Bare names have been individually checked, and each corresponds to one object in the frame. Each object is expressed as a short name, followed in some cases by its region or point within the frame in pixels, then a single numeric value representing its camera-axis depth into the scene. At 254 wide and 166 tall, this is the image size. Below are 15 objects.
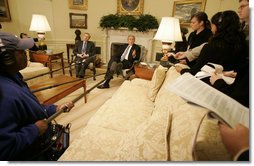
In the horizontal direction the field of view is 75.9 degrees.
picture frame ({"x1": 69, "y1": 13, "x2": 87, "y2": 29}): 4.35
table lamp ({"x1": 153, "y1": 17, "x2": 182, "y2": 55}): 2.29
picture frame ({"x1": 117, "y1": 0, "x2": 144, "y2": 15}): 4.20
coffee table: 2.04
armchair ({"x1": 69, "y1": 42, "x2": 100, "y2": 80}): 3.63
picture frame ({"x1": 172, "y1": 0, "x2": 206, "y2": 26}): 3.58
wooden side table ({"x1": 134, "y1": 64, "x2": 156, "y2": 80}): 2.62
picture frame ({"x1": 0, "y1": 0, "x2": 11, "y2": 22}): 2.94
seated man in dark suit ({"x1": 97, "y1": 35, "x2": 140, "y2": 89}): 3.36
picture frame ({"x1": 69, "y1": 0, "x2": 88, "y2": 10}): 4.32
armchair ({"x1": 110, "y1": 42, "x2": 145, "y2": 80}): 3.27
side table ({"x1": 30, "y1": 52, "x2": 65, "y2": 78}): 3.41
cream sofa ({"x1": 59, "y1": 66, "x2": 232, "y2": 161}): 0.63
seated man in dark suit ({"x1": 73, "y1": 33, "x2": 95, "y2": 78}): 3.73
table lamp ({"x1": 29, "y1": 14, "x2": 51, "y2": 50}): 3.40
